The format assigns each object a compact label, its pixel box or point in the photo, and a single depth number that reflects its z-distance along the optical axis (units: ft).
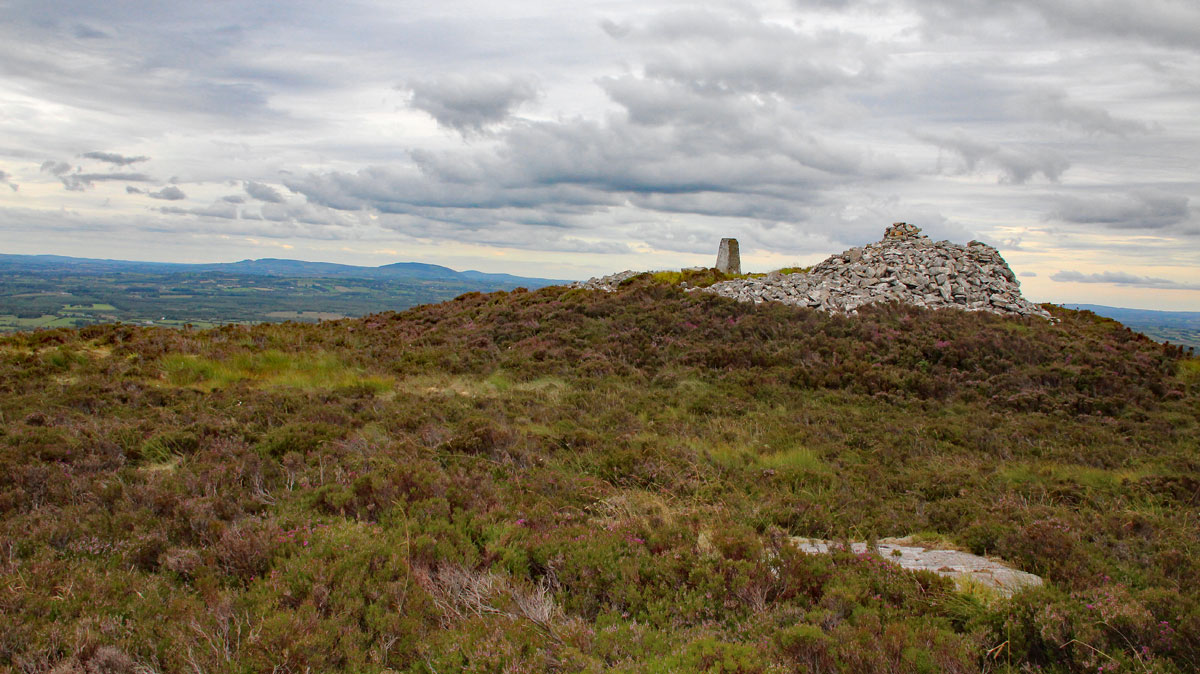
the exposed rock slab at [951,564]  16.89
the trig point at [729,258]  99.60
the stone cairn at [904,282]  66.80
